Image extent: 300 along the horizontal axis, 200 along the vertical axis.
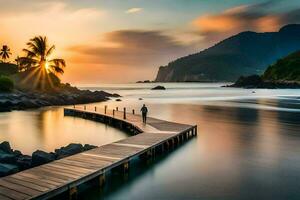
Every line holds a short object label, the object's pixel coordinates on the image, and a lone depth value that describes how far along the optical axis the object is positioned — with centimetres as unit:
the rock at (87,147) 2108
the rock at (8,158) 1723
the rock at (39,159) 1770
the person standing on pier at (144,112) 3123
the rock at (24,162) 1762
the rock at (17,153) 1936
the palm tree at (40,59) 7256
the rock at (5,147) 2042
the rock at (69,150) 1927
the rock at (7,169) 1536
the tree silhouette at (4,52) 11735
